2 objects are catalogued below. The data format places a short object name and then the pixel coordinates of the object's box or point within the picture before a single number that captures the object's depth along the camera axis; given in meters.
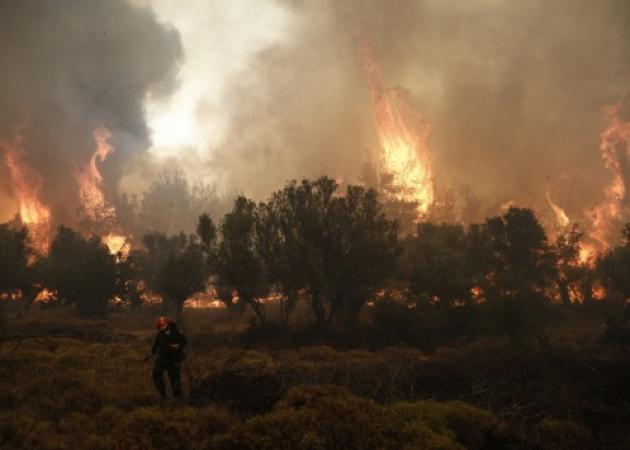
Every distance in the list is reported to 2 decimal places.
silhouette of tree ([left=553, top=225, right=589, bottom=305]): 60.66
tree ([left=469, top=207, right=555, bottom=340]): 58.59
